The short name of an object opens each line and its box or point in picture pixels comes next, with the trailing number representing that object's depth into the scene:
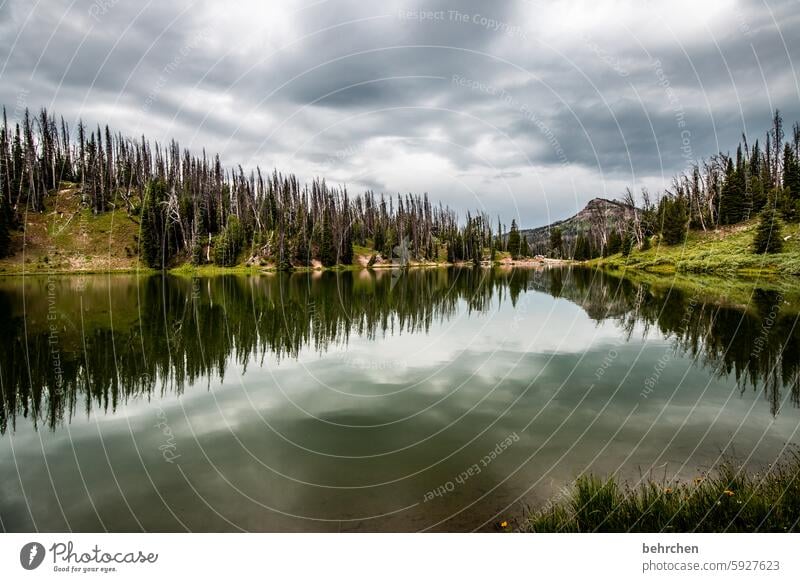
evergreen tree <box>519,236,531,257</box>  162.21
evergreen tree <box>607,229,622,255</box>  125.61
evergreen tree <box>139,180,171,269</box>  92.06
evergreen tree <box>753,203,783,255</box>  62.46
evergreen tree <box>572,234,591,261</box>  152.50
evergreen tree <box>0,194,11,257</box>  77.94
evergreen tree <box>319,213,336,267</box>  105.62
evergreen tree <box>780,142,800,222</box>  68.12
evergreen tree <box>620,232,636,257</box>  108.74
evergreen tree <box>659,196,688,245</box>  89.06
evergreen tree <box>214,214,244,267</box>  98.06
